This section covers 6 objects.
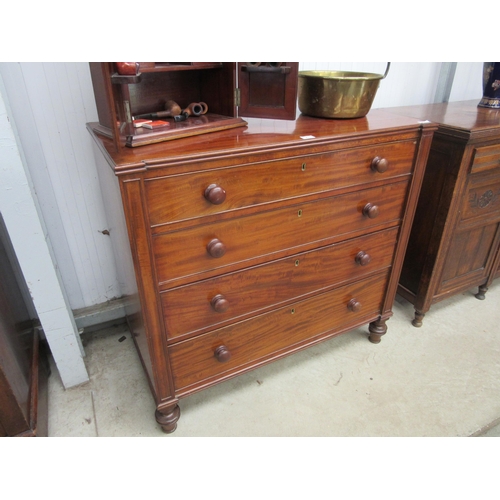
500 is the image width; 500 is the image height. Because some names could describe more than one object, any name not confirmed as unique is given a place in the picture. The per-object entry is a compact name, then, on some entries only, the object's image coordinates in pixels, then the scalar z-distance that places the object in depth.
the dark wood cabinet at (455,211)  1.54
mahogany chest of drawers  1.01
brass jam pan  1.33
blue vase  1.80
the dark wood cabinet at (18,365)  1.10
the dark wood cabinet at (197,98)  1.07
